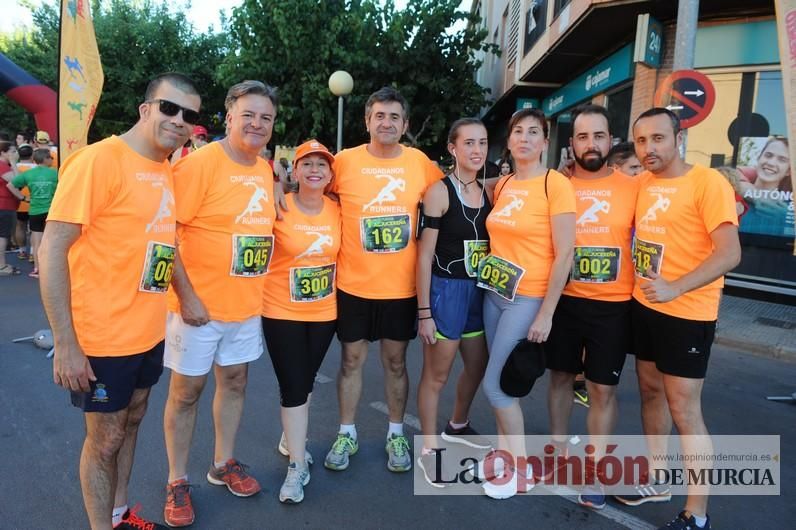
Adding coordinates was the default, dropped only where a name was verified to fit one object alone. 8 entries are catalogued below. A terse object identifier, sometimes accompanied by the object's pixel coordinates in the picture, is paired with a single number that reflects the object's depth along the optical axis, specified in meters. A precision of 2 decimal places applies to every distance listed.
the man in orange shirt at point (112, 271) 1.95
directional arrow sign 5.16
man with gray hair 2.54
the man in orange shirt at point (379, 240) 3.01
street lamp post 10.95
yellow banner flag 3.97
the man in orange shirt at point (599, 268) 2.79
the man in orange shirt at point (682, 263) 2.41
